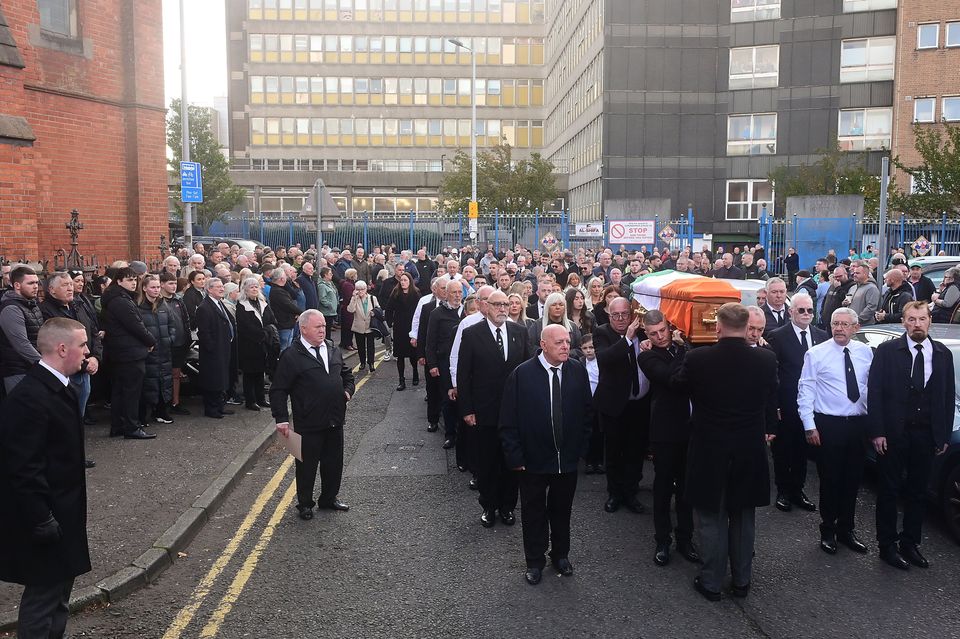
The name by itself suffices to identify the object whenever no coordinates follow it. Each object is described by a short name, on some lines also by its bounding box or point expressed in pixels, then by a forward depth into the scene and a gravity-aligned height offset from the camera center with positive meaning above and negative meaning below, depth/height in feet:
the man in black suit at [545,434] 19.29 -4.50
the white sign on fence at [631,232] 83.56 +1.31
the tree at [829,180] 116.26 +9.80
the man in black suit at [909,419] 20.21 -4.29
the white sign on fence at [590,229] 91.25 +1.73
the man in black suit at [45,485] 13.99 -4.27
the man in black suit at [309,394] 23.61 -4.40
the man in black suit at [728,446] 18.10 -4.54
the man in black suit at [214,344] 34.94 -4.37
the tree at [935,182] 91.15 +7.31
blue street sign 60.59 +4.45
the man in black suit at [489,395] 23.40 -4.39
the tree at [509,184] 150.10 +11.16
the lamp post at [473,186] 97.11 +8.71
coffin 21.85 -1.58
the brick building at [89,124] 45.01 +7.67
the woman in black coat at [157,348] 33.01 -4.36
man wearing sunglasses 24.93 -5.19
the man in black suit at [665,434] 20.24 -4.79
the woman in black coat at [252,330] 36.47 -3.94
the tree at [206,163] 150.10 +14.90
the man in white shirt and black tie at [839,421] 21.30 -4.64
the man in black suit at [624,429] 24.07 -5.57
